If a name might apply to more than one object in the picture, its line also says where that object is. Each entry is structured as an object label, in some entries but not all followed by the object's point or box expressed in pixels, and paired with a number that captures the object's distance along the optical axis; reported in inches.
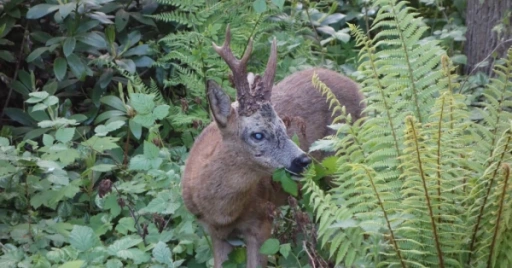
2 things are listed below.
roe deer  425.1
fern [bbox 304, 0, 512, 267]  318.3
